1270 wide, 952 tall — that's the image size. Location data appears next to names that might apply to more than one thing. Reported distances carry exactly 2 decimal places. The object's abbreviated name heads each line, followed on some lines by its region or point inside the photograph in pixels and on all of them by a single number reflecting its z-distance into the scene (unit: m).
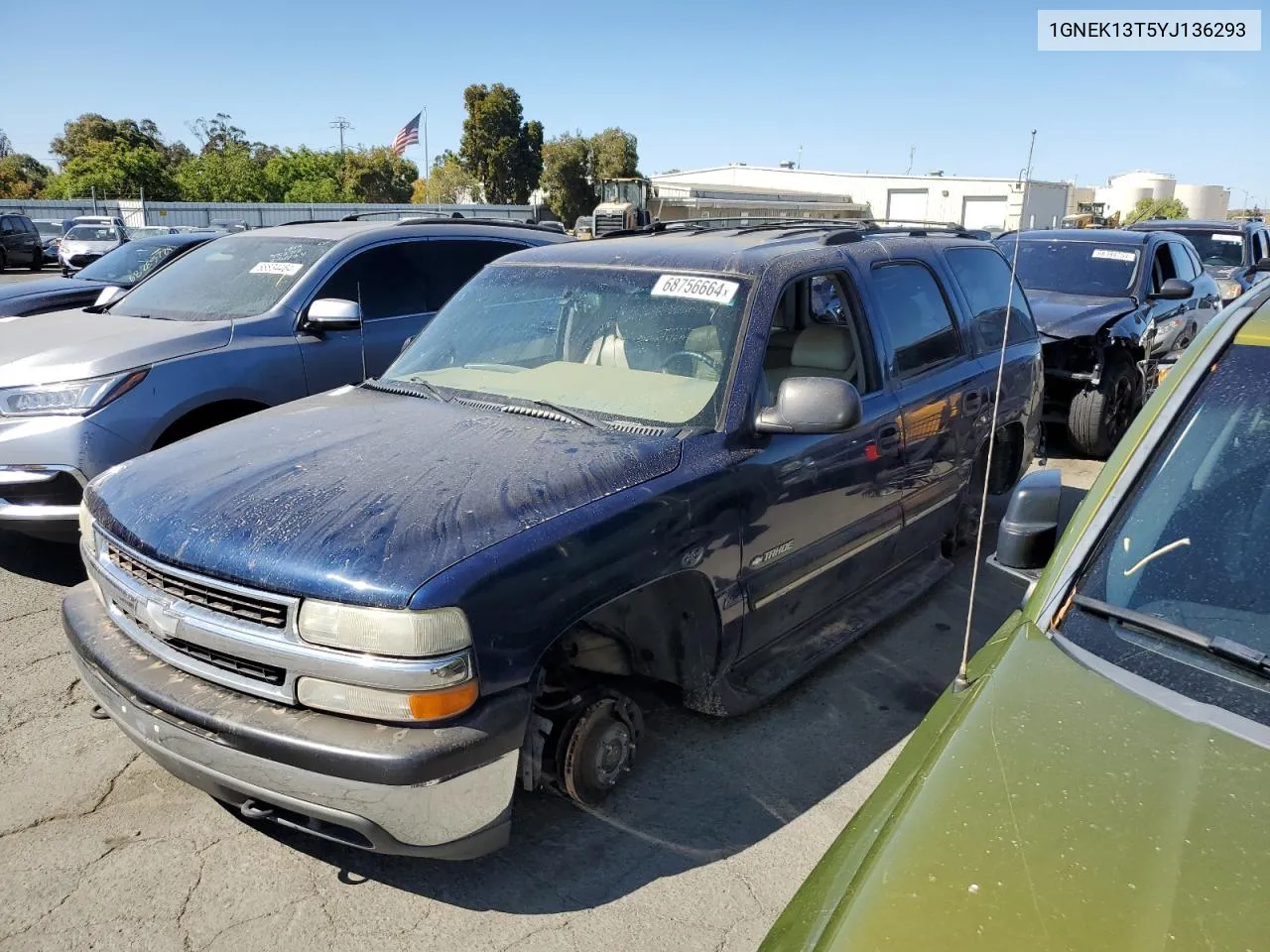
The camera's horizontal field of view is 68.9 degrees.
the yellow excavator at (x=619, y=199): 29.64
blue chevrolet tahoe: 2.36
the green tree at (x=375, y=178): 57.38
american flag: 34.12
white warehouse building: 43.28
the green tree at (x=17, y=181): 55.28
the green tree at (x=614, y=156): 52.41
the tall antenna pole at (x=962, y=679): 1.99
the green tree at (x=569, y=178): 52.41
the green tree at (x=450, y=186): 56.47
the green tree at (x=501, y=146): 54.31
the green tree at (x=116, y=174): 45.12
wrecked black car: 7.65
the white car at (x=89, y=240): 24.10
